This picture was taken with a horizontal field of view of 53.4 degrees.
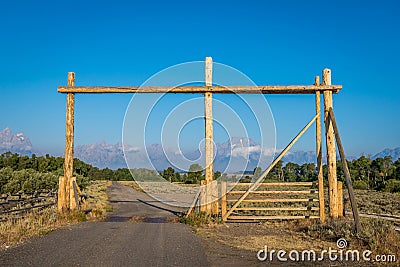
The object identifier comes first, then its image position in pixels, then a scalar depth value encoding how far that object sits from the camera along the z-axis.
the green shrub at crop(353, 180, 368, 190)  60.44
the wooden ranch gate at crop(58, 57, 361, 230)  13.61
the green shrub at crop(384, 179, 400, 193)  53.12
